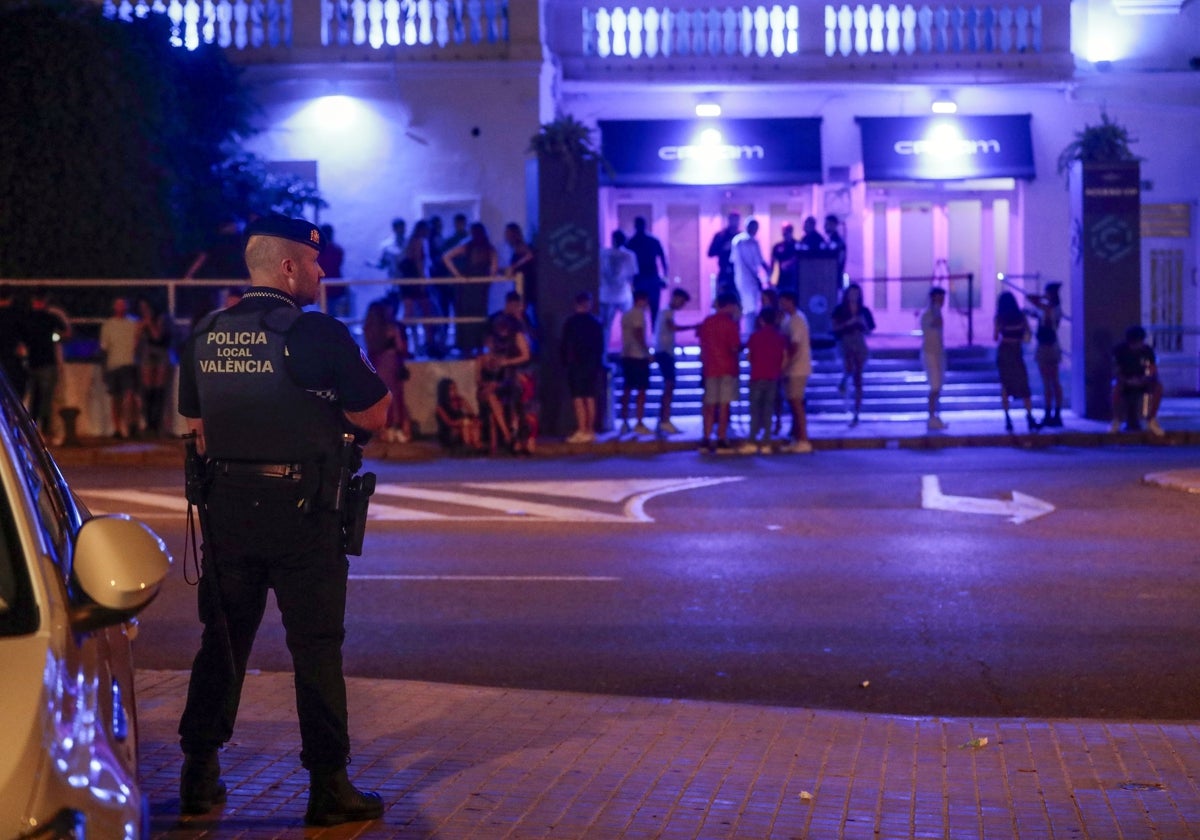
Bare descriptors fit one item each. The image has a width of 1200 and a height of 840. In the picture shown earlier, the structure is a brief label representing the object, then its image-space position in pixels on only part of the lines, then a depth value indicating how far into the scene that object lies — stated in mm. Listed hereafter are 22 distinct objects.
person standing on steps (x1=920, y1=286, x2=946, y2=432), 21031
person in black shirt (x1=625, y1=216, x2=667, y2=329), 24469
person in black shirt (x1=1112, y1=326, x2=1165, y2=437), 20578
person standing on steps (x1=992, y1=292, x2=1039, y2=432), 20859
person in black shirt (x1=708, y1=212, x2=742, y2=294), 26000
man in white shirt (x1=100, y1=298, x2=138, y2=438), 21062
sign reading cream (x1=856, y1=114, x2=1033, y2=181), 27938
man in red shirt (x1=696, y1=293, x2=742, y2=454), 19750
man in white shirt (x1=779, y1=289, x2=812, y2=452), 20038
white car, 2861
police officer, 4996
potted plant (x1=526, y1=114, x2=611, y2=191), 21734
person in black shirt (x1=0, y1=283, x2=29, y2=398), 19575
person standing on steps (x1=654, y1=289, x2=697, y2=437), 21031
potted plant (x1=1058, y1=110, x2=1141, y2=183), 22594
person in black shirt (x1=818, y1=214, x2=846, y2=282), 25469
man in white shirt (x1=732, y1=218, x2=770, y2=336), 25453
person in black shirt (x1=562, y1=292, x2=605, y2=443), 20516
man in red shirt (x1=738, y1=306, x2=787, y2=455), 19812
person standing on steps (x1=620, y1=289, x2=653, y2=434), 21156
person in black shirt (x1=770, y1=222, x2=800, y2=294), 25422
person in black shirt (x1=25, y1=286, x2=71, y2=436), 20047
